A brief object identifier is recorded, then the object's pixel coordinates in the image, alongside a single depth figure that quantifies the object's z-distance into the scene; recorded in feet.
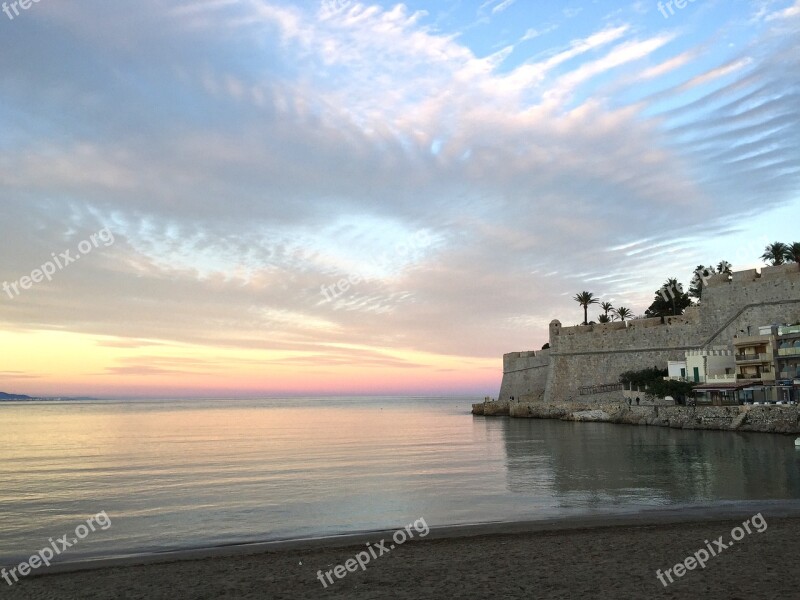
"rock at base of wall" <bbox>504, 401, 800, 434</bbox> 119.34
